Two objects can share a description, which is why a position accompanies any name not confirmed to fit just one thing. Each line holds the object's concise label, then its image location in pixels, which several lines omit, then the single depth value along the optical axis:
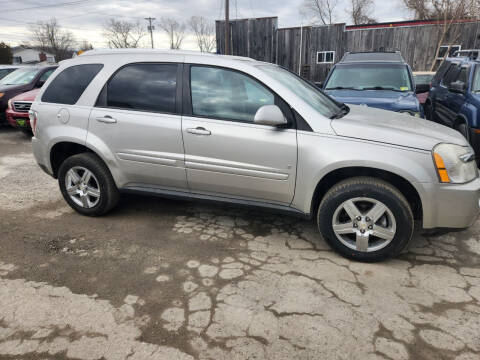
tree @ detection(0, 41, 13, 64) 42.47
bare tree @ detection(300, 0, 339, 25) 37.97
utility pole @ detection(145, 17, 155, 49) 52.84
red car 8.20
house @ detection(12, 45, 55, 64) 62.63
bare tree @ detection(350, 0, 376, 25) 36.00
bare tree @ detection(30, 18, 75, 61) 59.50
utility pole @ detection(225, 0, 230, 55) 18.95
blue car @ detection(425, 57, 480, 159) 5.13
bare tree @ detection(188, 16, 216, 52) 44.95
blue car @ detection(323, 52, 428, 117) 5.28
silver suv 2.77
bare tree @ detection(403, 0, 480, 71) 16.94
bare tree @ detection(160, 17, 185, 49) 48.44
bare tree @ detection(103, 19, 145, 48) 49.41
